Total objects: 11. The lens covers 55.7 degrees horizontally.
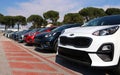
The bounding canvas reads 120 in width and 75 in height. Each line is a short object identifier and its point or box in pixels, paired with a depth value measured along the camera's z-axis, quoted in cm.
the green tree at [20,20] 4072
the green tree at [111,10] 2716
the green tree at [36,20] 3733
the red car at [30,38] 735
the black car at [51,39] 487
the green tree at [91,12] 2771
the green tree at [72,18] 3006
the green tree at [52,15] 3594
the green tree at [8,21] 4056
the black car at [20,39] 965
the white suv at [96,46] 253
